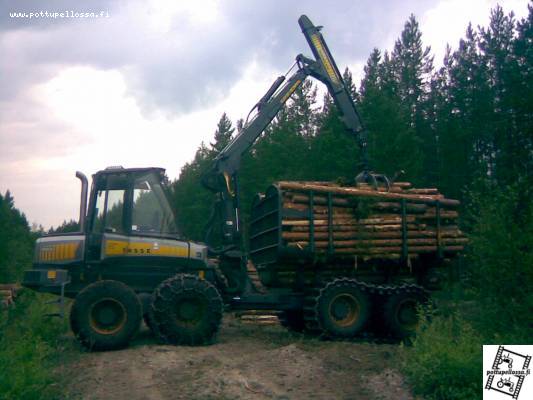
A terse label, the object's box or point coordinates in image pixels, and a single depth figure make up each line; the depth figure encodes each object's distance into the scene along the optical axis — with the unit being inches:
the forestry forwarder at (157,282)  468.4
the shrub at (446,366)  302.2
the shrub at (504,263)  354.3
